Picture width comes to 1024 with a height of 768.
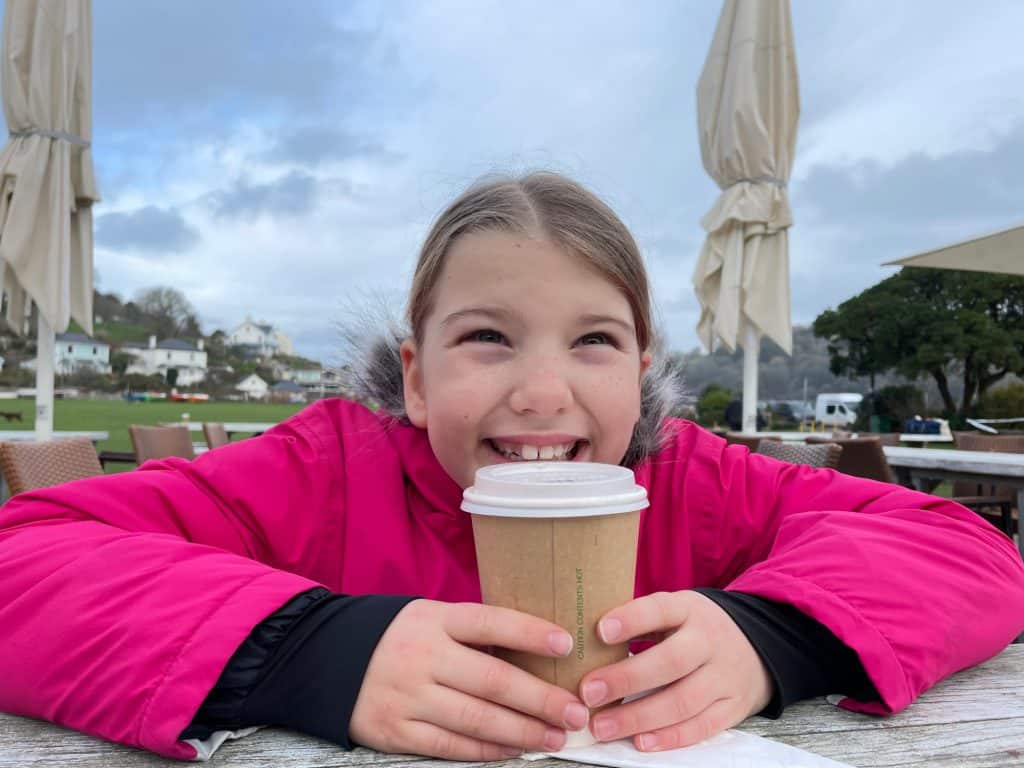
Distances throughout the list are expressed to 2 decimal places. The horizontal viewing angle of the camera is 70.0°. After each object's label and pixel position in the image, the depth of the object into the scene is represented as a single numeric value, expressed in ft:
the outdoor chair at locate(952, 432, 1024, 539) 16.99
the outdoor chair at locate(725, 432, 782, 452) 18.10
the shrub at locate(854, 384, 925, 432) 119.75
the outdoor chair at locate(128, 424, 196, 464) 18.93
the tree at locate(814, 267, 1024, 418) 106.52
